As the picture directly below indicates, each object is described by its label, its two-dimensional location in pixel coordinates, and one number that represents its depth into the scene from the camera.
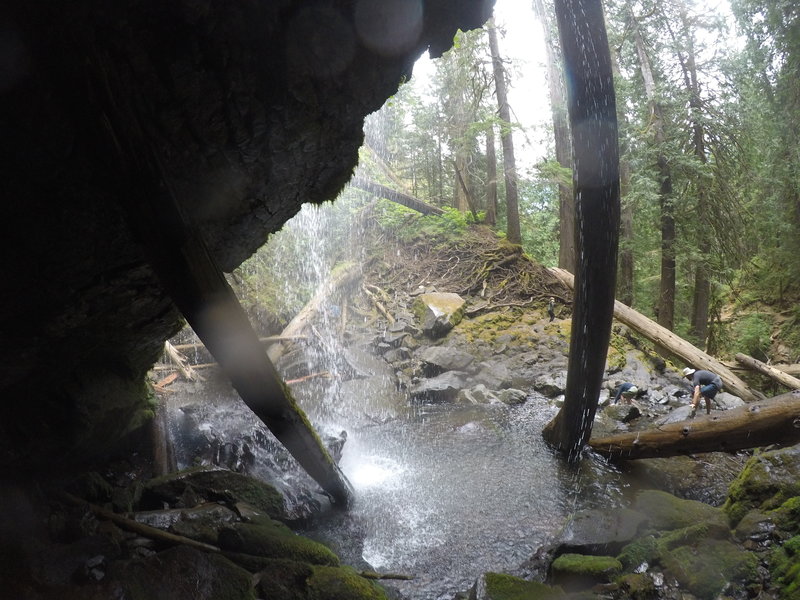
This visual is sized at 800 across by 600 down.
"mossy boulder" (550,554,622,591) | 4.08
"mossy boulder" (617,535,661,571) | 4.18
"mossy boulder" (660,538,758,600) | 3.73
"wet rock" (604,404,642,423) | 8.39
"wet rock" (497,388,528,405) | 9.50
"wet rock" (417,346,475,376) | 11.34
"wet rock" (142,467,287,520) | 4.89
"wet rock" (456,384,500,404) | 9.70
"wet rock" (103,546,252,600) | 3.14
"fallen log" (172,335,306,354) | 11.96
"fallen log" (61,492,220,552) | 3.78
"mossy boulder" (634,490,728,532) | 4.68
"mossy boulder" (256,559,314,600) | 3.48
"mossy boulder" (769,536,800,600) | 3.45
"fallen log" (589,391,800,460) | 5.70
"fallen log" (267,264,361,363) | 12.52
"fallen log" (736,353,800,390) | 9.19
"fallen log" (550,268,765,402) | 9.31
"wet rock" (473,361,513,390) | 10.54
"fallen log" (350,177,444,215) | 18.84
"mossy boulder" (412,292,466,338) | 13.06
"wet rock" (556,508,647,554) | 4.59
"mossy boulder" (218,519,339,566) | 3.98
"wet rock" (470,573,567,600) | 3.71
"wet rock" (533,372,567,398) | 9.74
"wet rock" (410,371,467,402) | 10.10
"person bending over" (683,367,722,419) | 8.27
